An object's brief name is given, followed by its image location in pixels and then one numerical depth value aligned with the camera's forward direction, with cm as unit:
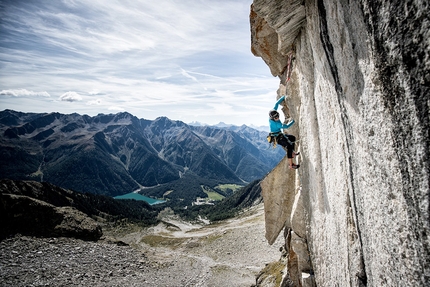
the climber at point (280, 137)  993
